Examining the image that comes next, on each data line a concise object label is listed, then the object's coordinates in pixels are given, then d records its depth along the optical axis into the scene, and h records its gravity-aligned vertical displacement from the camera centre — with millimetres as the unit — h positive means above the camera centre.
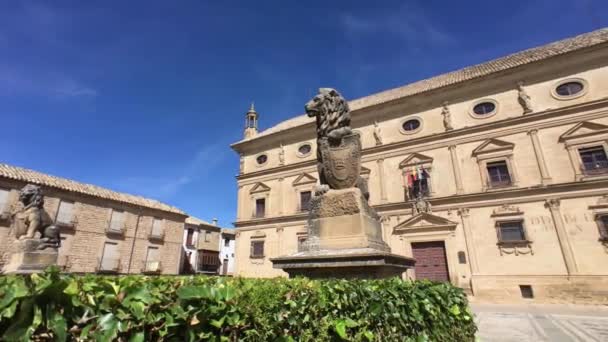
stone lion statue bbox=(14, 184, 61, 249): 7855 +1297
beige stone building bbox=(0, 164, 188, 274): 21766 +3775
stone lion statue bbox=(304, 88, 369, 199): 5250 +2642
